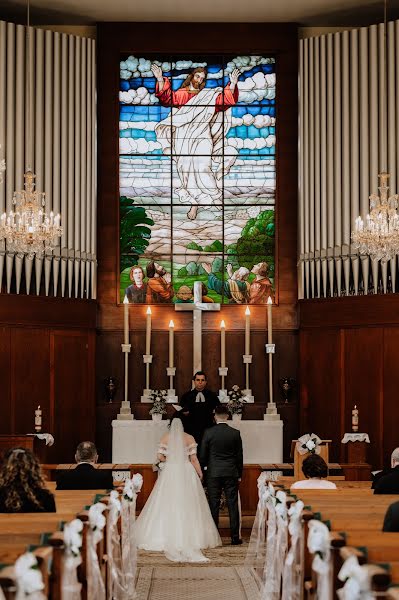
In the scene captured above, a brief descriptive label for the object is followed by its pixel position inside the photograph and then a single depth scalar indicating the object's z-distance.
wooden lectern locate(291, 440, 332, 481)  12.47
